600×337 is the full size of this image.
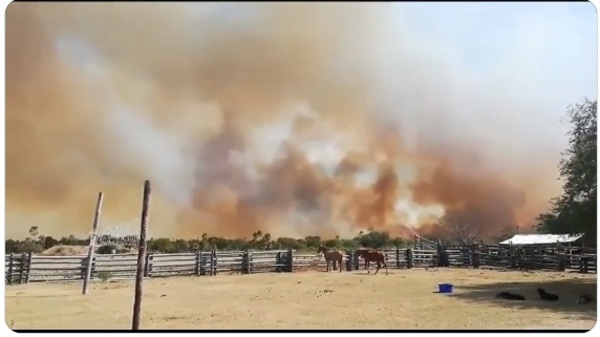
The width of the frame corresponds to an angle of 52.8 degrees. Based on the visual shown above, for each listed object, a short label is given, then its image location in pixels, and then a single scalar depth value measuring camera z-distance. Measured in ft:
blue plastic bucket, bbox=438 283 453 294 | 37.10
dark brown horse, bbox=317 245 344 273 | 62.55
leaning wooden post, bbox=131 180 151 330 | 22.12
